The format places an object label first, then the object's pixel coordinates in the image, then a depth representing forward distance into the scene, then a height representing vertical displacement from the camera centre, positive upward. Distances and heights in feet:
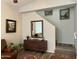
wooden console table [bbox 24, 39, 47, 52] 10.25 -3.02
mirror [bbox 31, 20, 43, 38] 10.84 -0.07
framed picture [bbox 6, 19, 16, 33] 9.71 +0.50
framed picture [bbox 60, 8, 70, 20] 13.00 +3.46
